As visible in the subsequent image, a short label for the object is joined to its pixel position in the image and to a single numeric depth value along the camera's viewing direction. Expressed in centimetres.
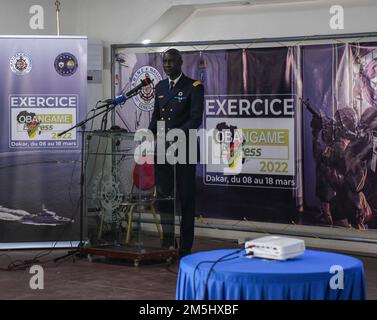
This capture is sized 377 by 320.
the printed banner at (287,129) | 696
